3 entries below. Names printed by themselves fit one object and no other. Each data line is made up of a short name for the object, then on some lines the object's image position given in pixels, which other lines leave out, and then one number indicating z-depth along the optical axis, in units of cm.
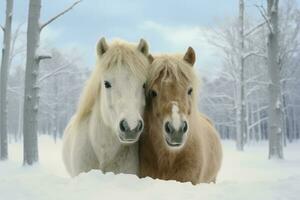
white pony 359
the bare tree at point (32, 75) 950
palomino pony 360
